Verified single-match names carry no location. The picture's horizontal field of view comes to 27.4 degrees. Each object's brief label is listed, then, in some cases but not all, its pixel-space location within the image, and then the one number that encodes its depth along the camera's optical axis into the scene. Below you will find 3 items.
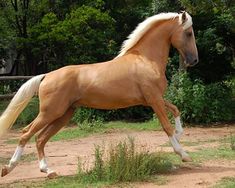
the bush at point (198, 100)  13.73
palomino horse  6.96
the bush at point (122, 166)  6.30
